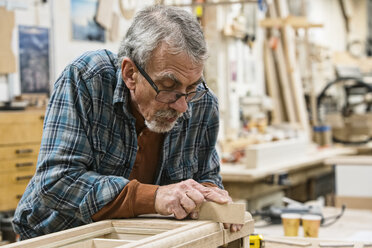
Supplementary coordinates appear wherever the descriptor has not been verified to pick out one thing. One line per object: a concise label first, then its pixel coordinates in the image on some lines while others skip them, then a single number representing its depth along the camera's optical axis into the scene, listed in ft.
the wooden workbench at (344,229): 7.48
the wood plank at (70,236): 4.63
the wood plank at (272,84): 24.84
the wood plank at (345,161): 13.38
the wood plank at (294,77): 23.53
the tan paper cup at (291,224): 8.31
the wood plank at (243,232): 5.32
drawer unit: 13.26
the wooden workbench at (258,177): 15.10
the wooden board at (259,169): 15.03
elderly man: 5.55
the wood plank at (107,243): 4.80
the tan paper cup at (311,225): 8.23
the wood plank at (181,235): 4.36
